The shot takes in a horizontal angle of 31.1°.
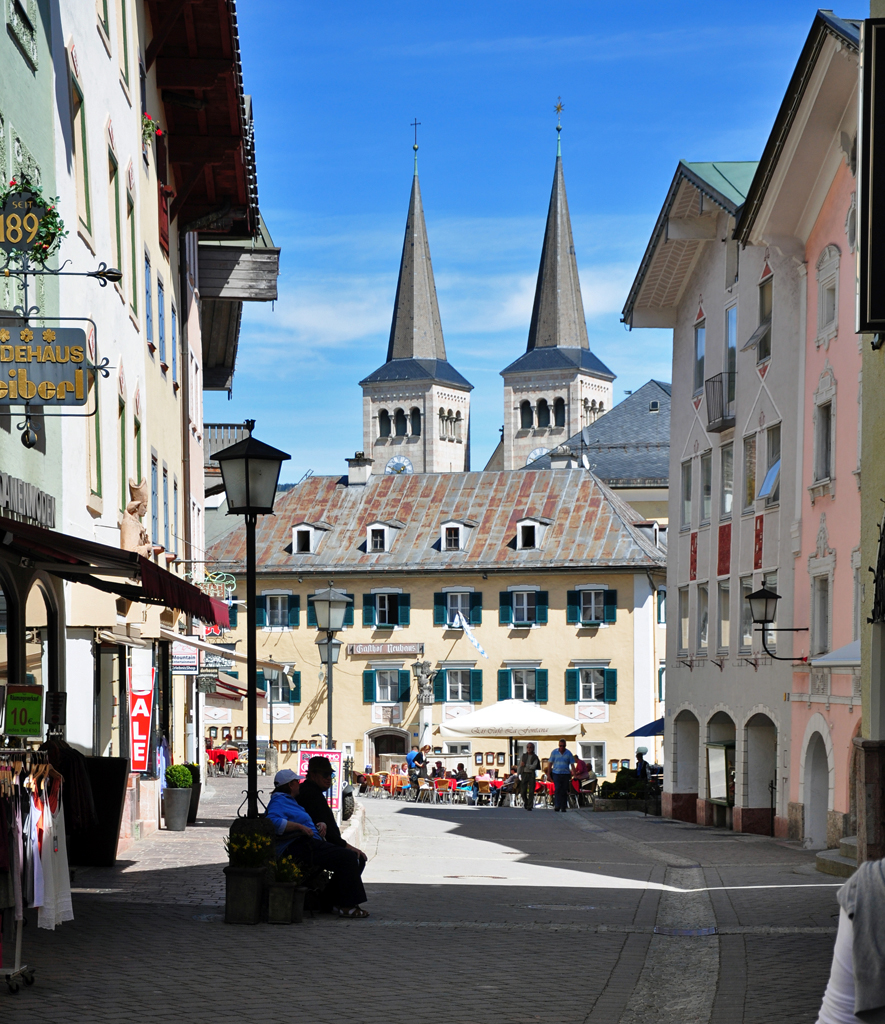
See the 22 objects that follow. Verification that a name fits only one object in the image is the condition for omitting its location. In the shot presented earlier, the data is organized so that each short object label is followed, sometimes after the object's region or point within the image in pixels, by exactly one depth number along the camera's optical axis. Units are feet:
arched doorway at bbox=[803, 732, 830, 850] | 85.35
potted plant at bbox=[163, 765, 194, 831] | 66.08
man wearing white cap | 40.34
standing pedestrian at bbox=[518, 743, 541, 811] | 124.06
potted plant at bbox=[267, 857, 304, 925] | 38.47
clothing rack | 27.94
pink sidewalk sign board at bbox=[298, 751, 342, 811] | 66.18
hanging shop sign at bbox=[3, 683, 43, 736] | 31.27
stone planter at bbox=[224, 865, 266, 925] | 38.24
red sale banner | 59.93
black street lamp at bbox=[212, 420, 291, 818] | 42.70
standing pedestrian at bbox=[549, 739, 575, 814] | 119.75
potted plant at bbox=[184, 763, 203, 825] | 70.70
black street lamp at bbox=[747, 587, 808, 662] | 80.12
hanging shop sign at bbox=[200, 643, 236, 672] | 90.88
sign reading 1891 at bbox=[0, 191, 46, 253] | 34.42
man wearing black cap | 43.57
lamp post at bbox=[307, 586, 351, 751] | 76.69
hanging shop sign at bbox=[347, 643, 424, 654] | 192.03
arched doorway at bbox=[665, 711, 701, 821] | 112.47
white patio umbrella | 134.21
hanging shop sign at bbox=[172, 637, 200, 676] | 76.84
